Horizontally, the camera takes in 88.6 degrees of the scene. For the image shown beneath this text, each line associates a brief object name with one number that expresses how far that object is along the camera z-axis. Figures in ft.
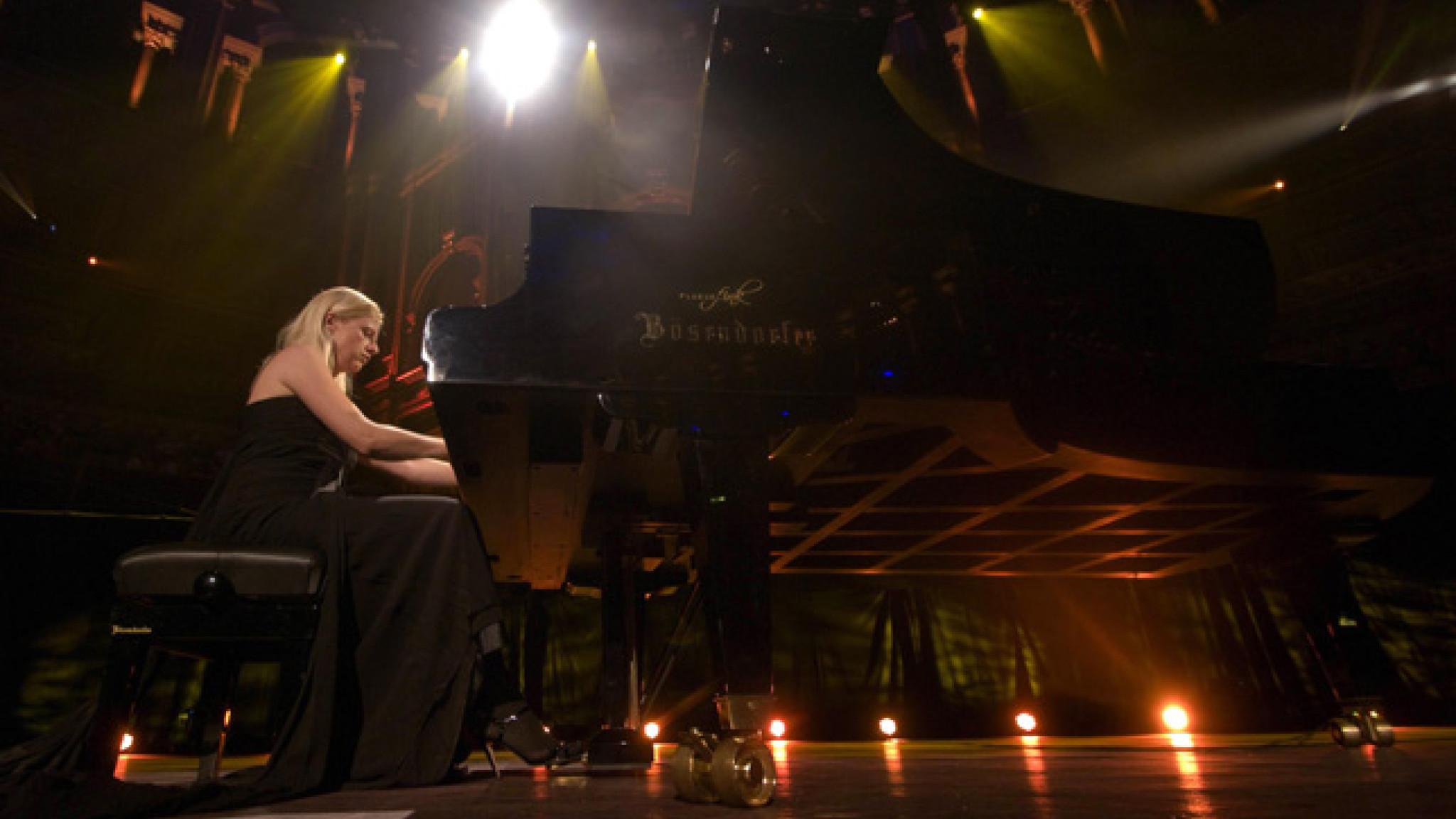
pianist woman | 4.68
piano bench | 4.73
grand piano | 5.04
